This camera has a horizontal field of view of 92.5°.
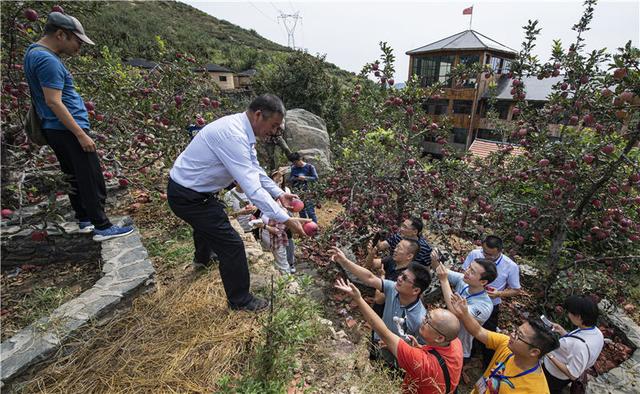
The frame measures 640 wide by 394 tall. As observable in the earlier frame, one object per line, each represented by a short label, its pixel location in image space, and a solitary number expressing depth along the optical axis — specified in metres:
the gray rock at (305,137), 10.55
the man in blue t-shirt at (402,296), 2.47
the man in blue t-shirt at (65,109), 2.37
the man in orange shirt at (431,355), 2.01
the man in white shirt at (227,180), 2.07
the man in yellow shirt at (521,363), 2.09
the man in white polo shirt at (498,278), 3.31
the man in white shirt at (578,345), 2.53
